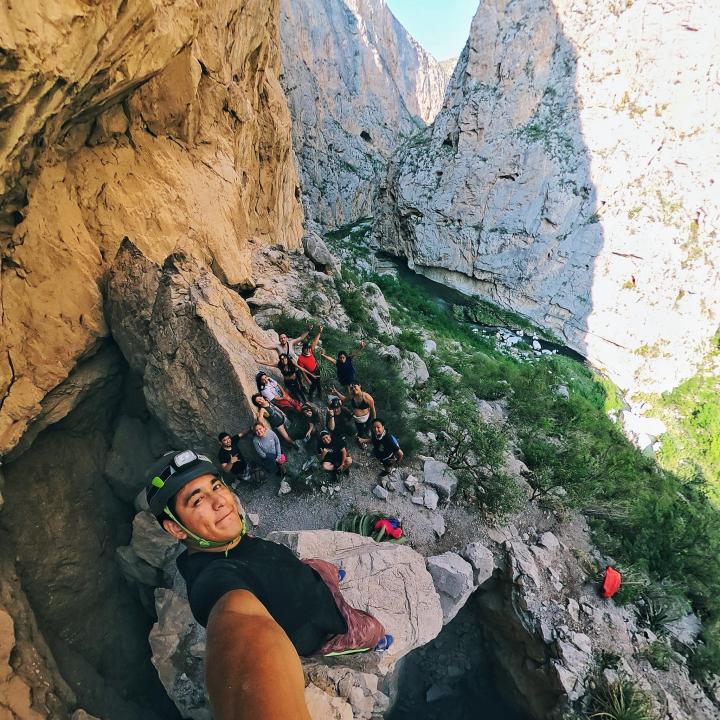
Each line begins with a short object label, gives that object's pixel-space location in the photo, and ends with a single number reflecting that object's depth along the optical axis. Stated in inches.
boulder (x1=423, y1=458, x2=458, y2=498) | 228.1
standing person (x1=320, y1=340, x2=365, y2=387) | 254.2
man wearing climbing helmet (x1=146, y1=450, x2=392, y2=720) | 51.9
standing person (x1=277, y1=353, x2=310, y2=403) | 248.7
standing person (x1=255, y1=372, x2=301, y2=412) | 225.1
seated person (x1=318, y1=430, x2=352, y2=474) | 216.2
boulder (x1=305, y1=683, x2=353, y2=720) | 108.2
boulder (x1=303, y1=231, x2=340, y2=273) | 509.0
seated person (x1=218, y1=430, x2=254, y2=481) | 198.4
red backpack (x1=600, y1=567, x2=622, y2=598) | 203.2
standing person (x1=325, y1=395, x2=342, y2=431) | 228.7
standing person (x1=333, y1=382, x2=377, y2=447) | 229.0
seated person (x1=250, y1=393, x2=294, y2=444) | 207.0
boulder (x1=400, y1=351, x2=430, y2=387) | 342.0
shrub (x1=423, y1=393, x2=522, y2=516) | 227.5
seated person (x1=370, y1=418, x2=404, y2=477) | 226.2
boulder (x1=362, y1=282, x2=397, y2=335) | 461.0
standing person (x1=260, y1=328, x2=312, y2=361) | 266.3
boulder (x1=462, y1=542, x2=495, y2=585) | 187.3
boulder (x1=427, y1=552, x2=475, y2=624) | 169.6
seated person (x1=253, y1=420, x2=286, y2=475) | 199.6
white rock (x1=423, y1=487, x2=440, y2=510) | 217.9
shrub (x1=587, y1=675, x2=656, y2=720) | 151.7
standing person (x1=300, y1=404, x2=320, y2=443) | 230.5
